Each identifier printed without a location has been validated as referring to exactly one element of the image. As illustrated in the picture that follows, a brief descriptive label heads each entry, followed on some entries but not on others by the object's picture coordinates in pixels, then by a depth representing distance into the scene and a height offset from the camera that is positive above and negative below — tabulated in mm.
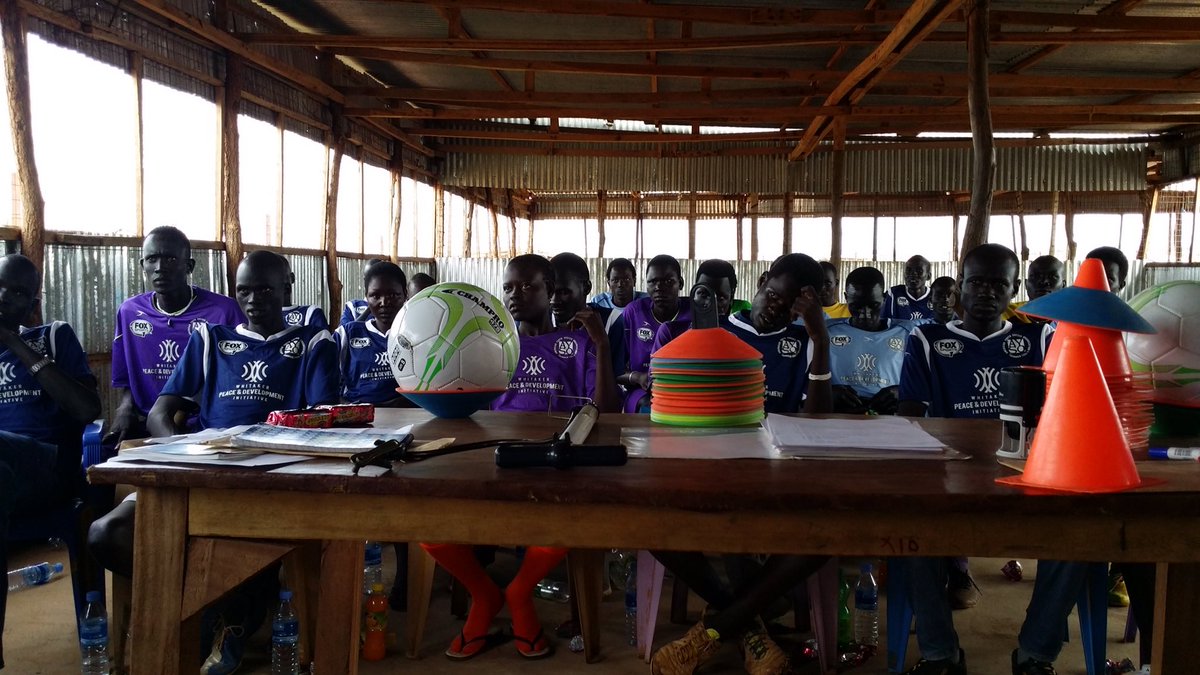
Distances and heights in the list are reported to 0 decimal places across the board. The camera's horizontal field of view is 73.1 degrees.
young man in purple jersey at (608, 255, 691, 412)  4691 -98
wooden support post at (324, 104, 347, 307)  9180 +977
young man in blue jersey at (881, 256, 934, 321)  7473 +40
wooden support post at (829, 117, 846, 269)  10250 +1249
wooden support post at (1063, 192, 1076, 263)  14586 +1419
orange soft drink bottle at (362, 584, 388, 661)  3184 -1343
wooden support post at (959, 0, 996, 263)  5605 +1241
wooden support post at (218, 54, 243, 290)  7039 +1027
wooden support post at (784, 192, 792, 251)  13273 +1257
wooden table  1416 -408
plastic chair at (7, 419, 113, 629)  3105 -938
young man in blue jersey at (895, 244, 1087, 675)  3279 -205
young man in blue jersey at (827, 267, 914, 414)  4531 -294
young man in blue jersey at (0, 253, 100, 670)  3426 -403
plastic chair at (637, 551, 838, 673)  3000 -1143
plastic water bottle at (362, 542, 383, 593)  3758 -1301
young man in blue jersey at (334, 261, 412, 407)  4227 -289
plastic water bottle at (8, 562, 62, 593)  3953 -1443
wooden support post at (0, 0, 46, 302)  4645 +927
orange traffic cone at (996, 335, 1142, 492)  1392 -241
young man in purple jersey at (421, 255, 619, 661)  3197 -405
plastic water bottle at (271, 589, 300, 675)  2961 -1280
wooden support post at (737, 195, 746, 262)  15719 +1629
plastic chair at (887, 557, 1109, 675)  2814 -1081
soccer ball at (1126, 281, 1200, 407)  1836 -102
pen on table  1632 -305
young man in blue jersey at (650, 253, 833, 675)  2842 -901
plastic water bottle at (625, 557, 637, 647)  3363 -1347
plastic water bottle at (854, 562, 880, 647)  3234 -1259
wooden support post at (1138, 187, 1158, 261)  12898 +1470
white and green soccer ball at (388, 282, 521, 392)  2213 -145
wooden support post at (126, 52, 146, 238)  5961 +997
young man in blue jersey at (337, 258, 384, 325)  6258 -138
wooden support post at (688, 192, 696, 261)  16109 +1392
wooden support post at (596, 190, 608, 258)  14586 +1351
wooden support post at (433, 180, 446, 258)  12961 +1159
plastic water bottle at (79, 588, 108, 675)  2852 -1243
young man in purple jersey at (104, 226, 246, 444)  4328 -169
